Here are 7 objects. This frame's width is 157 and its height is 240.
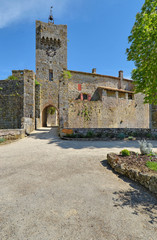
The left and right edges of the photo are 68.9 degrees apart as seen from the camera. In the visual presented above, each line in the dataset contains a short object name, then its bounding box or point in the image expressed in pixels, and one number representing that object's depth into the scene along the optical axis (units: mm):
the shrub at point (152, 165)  2842
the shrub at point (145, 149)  3956
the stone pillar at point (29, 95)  11859
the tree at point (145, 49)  7590
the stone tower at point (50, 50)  20297
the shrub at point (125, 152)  3851
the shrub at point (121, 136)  8547
